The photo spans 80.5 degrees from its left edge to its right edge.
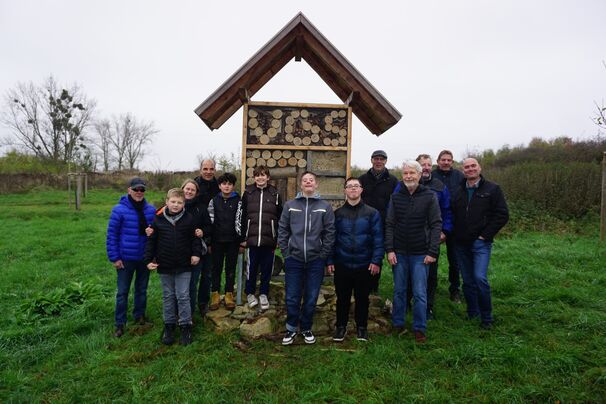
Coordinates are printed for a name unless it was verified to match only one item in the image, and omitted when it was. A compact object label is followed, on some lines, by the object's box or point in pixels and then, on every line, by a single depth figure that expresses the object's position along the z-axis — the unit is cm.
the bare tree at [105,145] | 4441
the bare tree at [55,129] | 3294
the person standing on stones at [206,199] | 523
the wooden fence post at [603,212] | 992
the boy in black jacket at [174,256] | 449
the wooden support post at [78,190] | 1728
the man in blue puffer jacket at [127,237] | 468
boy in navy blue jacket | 438
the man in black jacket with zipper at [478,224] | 477
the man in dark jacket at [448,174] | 553
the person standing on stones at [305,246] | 439
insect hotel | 561
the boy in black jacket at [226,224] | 505
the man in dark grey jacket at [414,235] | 441
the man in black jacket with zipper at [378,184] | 531
